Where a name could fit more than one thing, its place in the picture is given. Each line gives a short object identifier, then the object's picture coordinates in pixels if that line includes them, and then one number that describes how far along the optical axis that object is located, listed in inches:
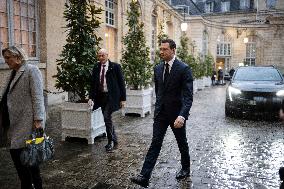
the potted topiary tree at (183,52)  775.1
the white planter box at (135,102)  426.0
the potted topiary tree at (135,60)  436.1
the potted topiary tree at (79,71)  285.3
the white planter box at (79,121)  283.3
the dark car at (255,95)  399.5
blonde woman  151.0
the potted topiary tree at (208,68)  1067.1
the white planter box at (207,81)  1060.0
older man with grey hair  265.1
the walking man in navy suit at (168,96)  184.5
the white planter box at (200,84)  932.1
